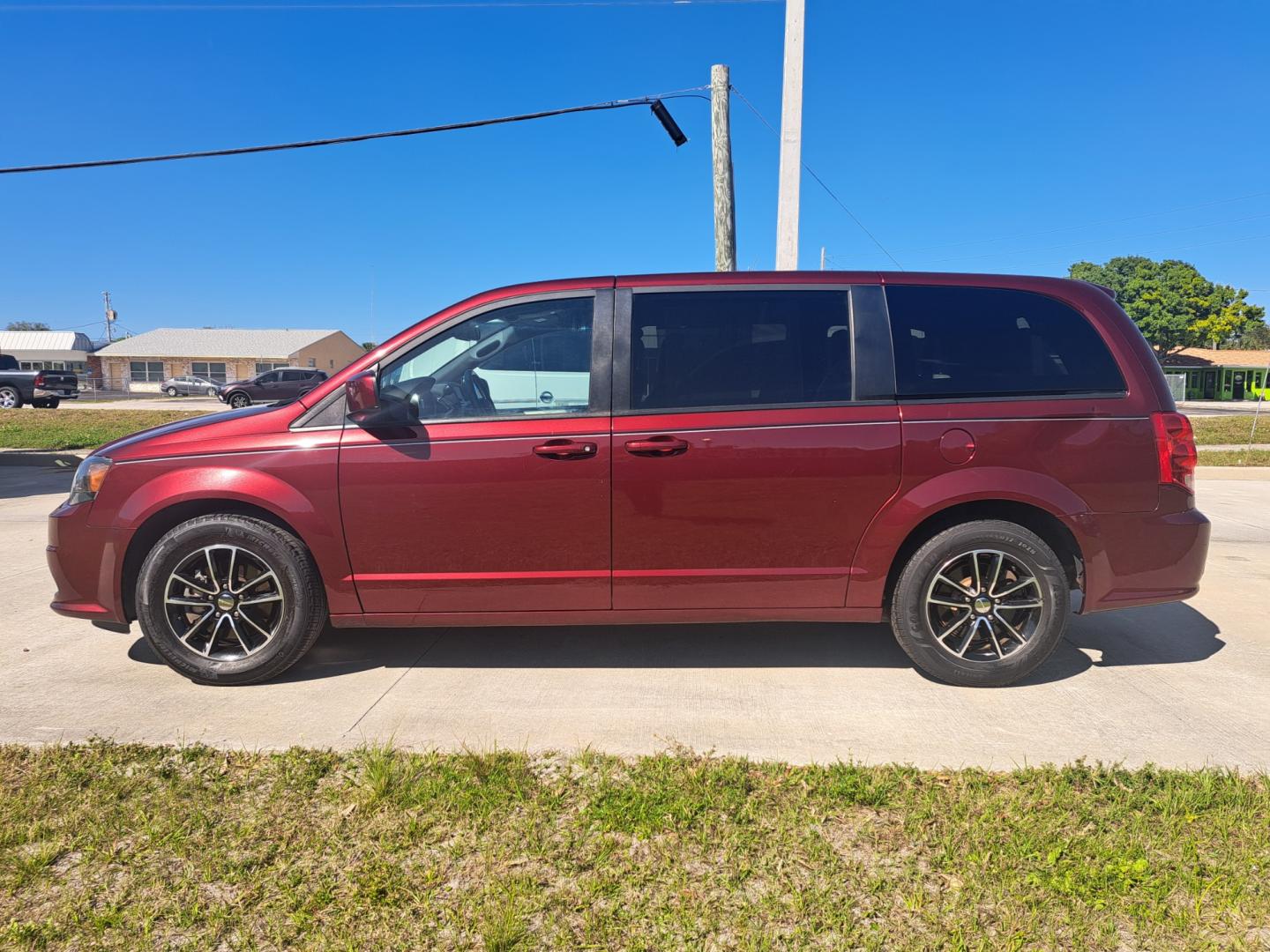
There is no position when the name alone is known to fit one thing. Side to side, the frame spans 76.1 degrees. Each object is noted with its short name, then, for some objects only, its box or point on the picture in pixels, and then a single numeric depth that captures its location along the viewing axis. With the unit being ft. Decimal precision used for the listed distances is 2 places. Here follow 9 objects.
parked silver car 175.32
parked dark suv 105.50
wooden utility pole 36.19
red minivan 12.07
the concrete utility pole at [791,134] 31.48
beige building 204.64
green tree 230.07
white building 227.40
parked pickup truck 95.55
